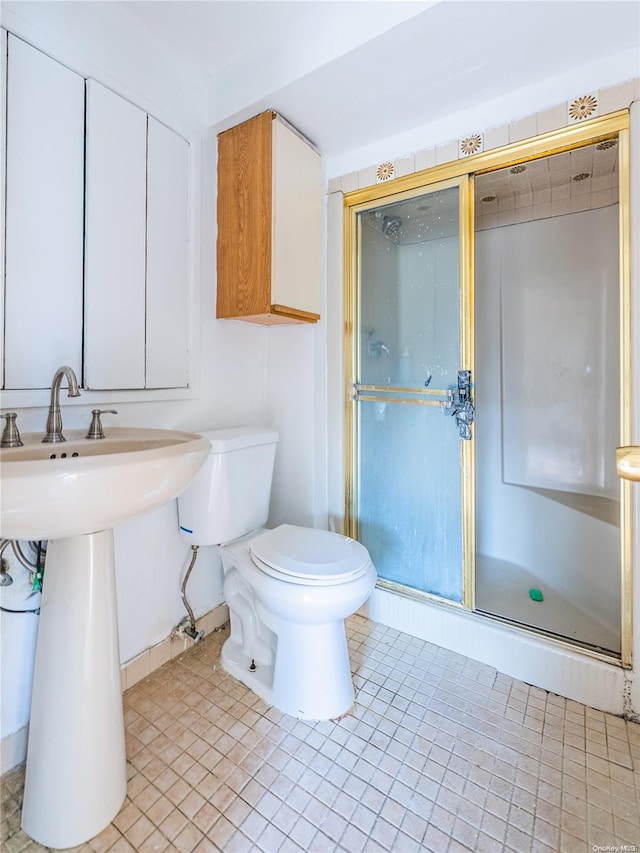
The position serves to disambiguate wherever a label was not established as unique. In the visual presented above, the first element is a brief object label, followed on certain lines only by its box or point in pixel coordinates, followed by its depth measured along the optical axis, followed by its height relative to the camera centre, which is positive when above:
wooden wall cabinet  1.54 +0.79
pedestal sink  0.93 -0.58
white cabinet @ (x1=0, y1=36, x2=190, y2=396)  1.12 +0.59
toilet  1.27 -0.48
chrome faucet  1.09 +0.06
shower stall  1.63 +0.17
